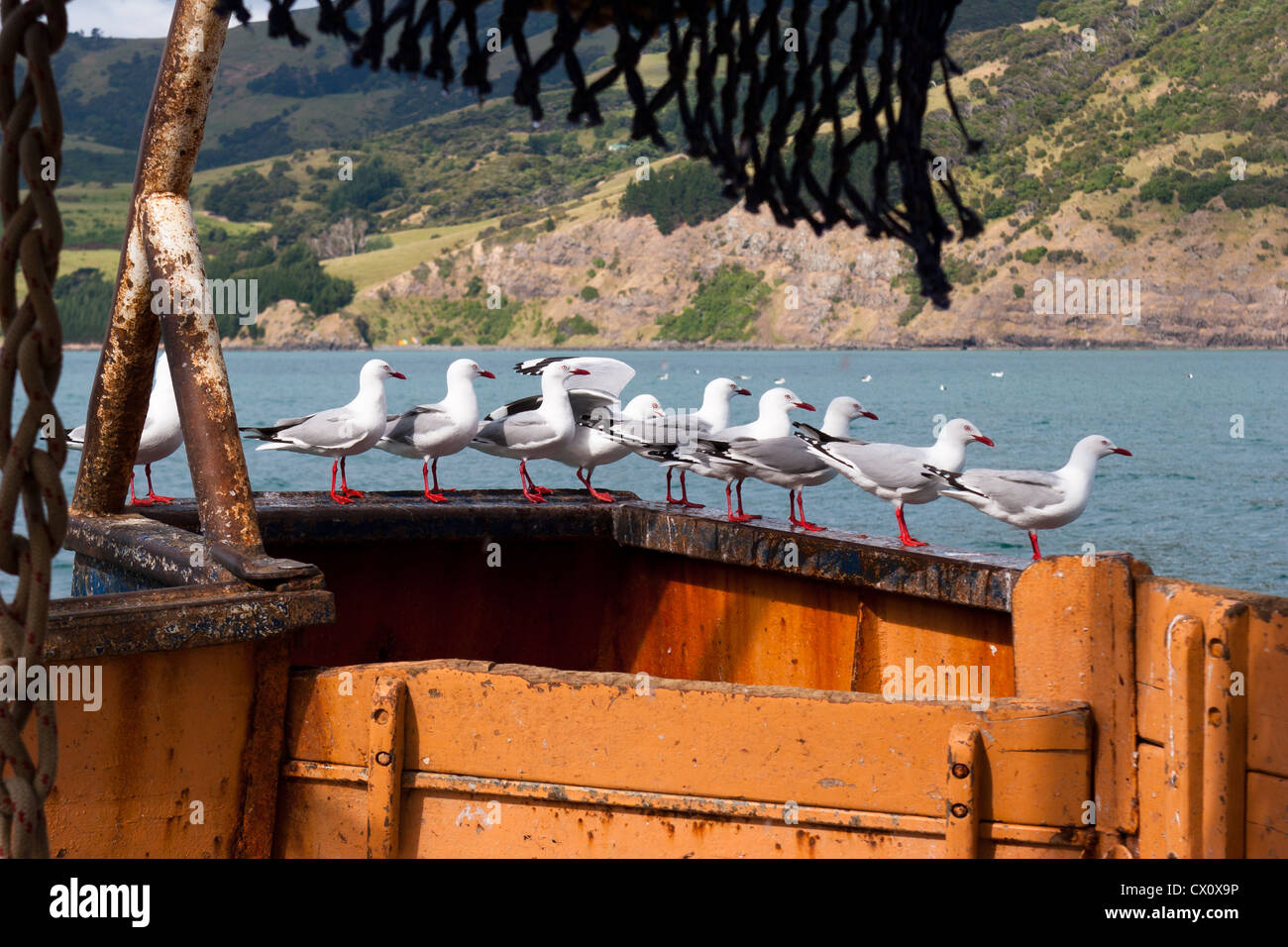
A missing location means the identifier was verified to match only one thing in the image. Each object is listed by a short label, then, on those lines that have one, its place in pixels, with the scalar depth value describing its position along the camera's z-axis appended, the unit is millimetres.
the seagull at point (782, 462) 7328
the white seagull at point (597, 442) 8141
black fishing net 2168
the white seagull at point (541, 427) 8141
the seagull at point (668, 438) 7672
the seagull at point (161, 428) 8078
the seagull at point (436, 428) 8148
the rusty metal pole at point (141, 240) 5148
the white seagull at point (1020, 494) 7445
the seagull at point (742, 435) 7492
